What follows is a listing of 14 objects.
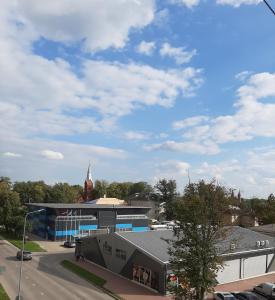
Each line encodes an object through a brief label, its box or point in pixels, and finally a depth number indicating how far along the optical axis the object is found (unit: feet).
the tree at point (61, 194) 296.78
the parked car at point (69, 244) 161.74
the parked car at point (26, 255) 131.88
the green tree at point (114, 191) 362.26
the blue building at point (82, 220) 180.43
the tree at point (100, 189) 350.51
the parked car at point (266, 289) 94.29
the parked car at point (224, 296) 86.63
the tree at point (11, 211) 175.71
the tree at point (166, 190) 294.81
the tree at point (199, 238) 72.93
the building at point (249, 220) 223.75
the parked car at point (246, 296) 87.62
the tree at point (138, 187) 401.05
